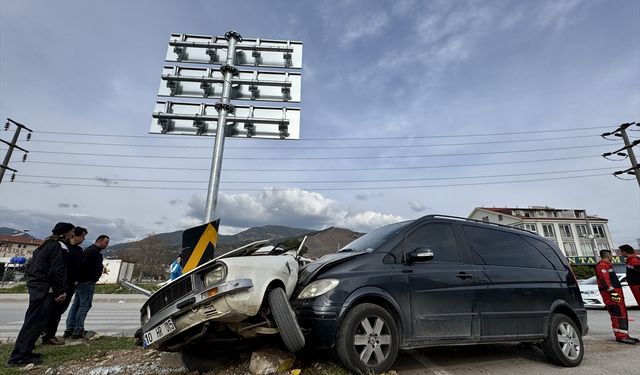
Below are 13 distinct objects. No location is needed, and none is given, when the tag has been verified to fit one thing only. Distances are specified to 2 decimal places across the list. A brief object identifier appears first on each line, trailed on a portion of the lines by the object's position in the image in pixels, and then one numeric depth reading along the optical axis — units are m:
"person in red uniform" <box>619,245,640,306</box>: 6.96
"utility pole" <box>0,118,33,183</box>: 23.77
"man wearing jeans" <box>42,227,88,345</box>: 5.40
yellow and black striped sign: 4.94
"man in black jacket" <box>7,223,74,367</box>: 4.18
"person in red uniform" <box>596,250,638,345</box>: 6.05
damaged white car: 3.01
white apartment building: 52.00
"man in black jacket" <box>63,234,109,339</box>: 5.90
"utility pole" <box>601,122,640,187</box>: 21.19
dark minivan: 3.37
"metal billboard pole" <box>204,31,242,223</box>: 5.91
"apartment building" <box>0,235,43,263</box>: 69.99
